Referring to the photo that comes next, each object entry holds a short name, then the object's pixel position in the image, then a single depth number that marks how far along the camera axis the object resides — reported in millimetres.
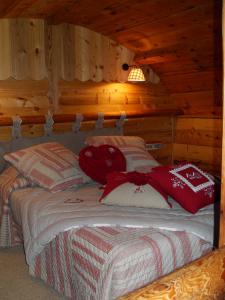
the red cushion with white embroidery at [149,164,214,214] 1964
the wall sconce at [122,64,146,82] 3299
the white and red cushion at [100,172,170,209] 1968
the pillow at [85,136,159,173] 2816
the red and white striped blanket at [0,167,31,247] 2490
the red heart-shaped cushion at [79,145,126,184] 2582
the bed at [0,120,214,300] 1524
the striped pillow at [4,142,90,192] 2439
